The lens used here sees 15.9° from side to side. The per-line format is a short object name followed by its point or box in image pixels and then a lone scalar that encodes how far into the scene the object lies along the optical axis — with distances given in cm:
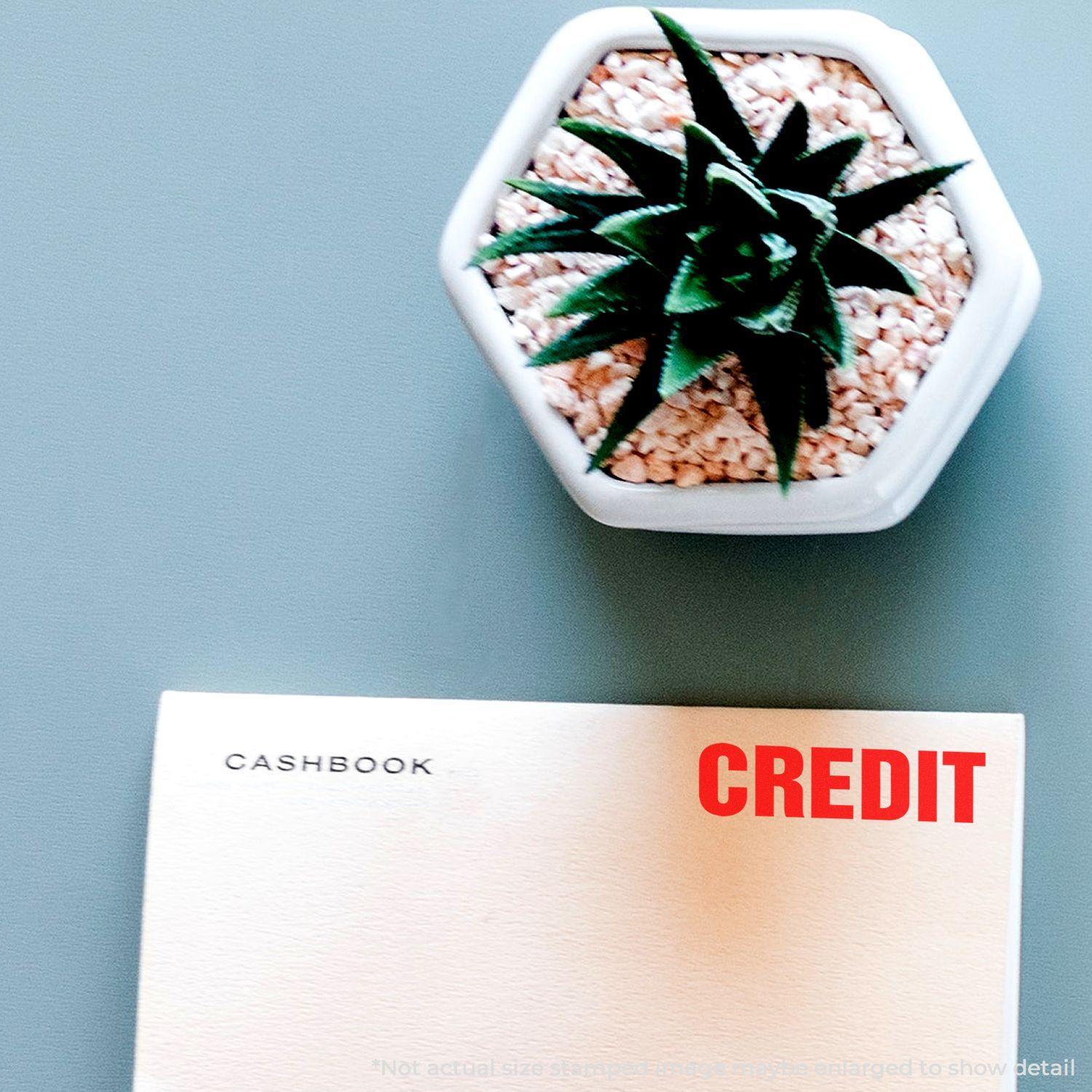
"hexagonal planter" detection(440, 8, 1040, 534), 61
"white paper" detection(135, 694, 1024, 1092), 63
